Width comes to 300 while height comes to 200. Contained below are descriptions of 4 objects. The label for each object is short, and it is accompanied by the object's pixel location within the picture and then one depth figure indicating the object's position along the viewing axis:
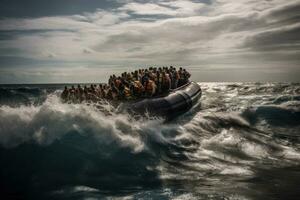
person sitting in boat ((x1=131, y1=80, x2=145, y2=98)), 16.00
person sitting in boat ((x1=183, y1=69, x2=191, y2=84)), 24.95
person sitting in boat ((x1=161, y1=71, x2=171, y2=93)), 18.70
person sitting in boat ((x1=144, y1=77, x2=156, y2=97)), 16.31
